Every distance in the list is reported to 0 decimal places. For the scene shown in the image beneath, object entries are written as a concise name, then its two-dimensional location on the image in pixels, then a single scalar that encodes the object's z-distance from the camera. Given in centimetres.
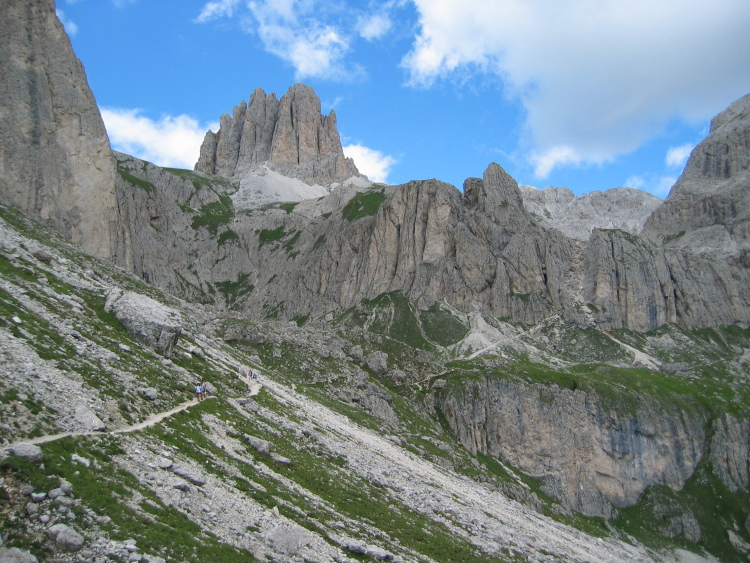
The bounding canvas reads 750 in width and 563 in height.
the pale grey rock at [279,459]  4075
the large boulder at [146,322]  5175
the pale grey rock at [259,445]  4091
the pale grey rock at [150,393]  3922
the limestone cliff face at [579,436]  12356
